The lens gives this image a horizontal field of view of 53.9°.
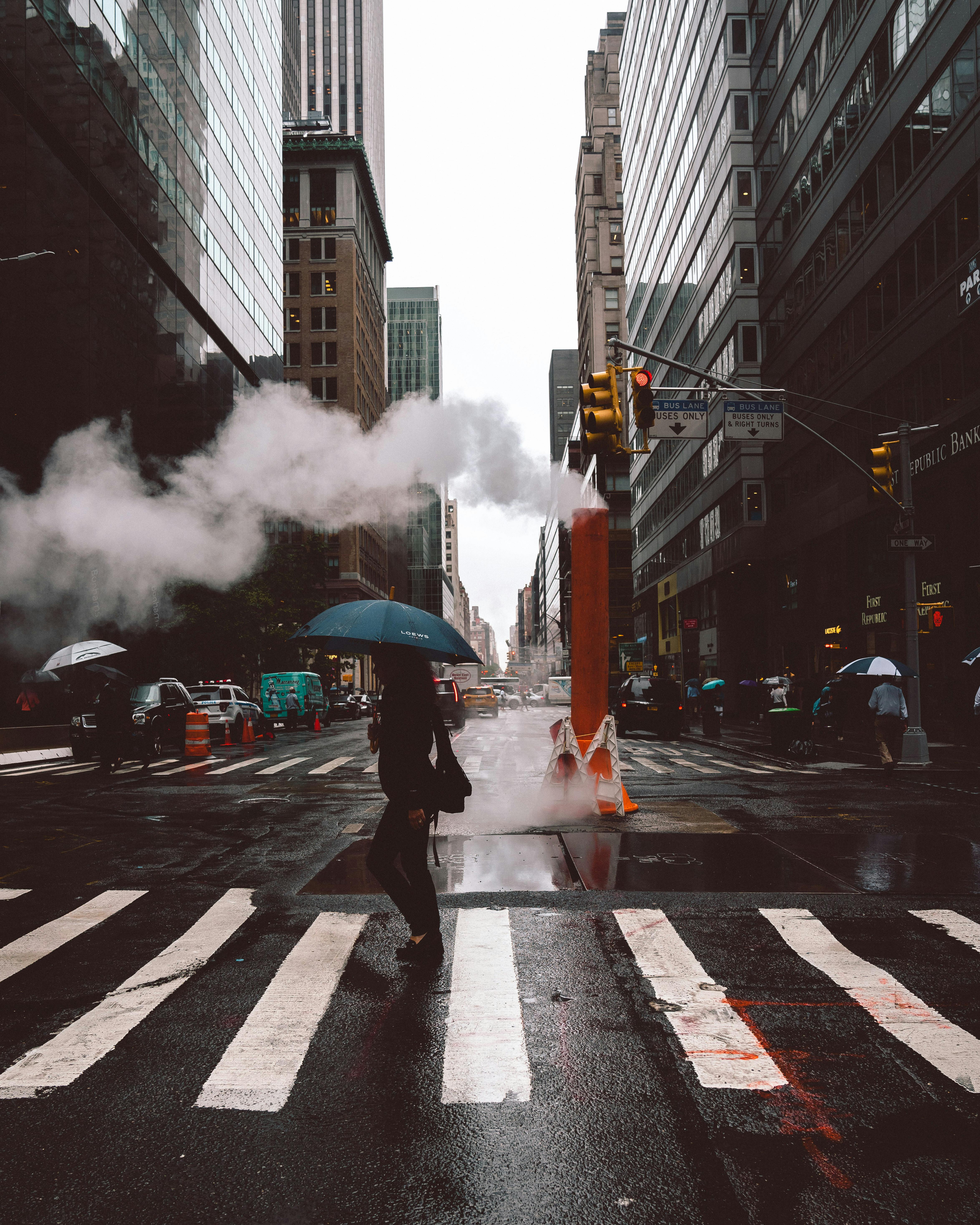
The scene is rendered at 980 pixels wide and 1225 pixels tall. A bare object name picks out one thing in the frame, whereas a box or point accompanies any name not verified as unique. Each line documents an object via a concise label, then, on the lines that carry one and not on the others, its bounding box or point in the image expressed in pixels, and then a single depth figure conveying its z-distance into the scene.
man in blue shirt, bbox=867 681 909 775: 17.69
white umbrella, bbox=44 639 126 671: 19.50
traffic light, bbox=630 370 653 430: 12.62
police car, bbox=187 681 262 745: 28.91
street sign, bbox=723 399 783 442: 17.31
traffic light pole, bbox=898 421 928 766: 18.83
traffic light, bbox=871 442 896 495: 17.67
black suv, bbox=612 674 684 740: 30.34
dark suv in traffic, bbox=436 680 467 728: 33.72
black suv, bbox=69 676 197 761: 22.33
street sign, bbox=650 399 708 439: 15.59
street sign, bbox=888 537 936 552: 18.73
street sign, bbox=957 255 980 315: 20.39
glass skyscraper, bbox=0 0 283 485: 30.23
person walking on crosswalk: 5.77
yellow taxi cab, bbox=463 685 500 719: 49.88
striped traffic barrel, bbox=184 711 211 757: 22.80
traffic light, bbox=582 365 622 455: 11.36
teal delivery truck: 36.97
